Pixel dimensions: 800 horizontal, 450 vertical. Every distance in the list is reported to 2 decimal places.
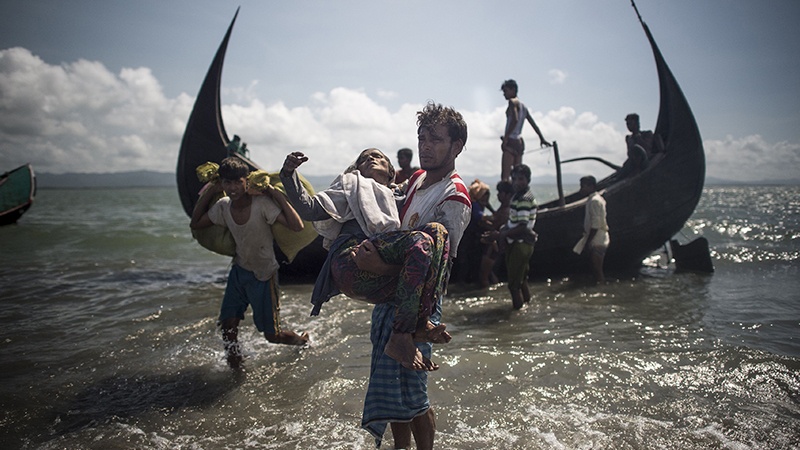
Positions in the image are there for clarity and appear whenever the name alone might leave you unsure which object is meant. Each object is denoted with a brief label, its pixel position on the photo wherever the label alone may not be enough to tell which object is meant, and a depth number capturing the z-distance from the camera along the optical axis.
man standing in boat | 7.56
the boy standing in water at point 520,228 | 5.63
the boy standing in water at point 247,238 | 3.57
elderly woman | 1.87
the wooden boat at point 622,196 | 8.03
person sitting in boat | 8.50
